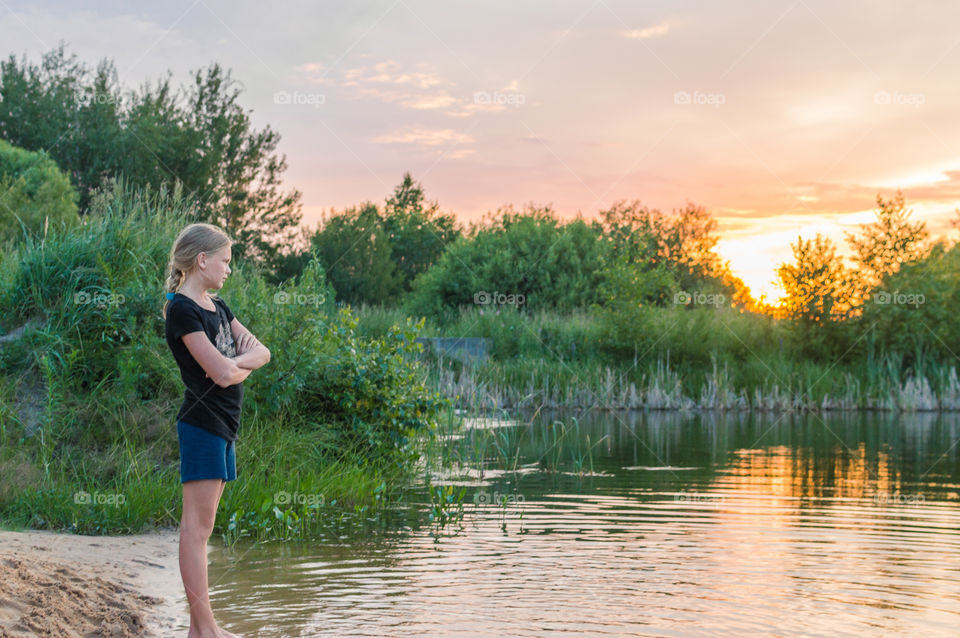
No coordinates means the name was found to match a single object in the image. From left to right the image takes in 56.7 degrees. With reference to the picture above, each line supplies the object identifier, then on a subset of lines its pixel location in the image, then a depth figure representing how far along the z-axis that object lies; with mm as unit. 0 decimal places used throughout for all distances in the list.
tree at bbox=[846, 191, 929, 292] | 29125
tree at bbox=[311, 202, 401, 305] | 43594
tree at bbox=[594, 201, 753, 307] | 55281
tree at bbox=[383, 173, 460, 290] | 61375
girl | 4262
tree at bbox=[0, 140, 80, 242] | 21594
